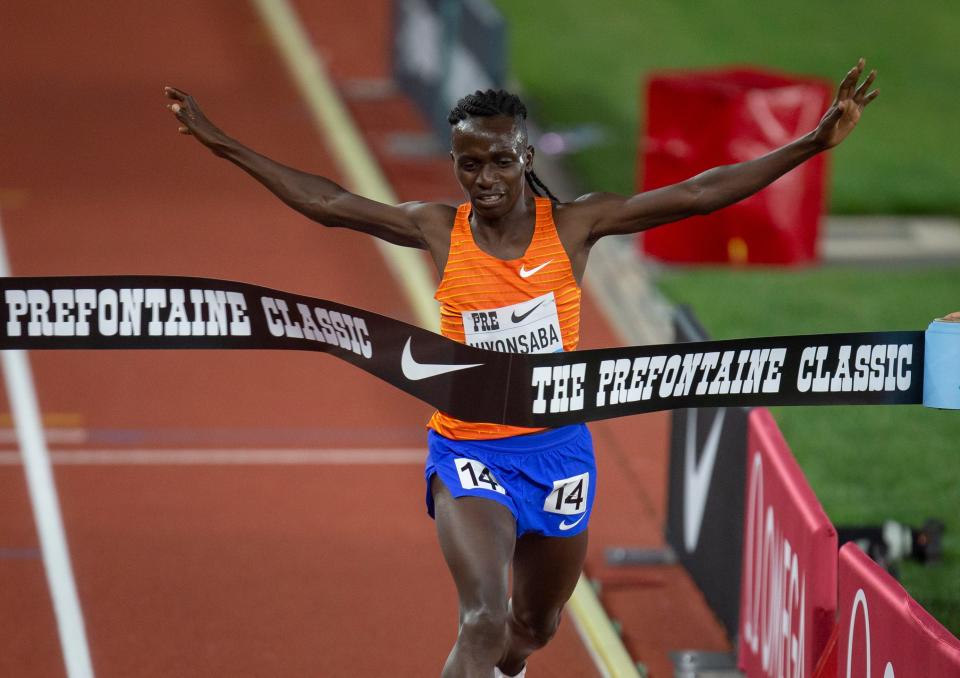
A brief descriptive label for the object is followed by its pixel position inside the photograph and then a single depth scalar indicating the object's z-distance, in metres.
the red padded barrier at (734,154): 26.81
